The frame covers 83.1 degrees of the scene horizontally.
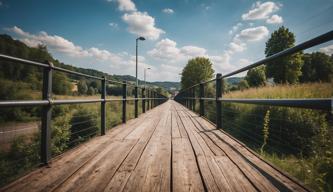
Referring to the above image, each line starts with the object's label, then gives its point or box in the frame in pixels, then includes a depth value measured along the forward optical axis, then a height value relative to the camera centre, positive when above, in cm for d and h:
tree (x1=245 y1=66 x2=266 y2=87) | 4219 +533
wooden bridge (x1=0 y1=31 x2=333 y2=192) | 121 -58
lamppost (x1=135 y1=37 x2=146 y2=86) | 1265 +217
